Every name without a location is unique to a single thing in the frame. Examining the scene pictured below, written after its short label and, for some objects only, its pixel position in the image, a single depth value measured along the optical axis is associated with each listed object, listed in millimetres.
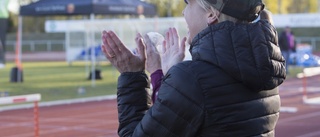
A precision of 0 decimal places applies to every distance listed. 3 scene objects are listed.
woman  2359
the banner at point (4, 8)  20047
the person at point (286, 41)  27047
